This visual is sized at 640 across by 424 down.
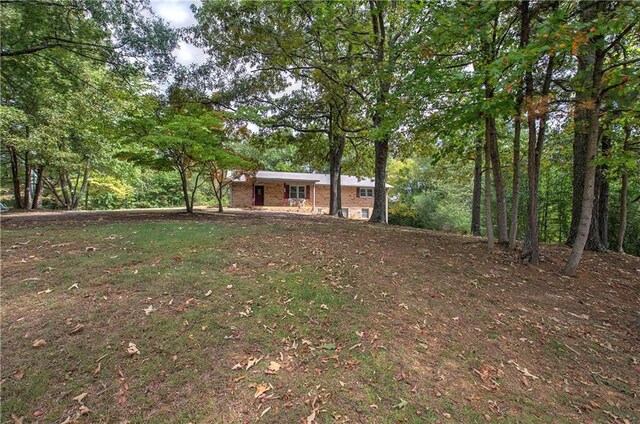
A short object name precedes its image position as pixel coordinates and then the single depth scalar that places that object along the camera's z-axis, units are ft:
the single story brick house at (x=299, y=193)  75.51
